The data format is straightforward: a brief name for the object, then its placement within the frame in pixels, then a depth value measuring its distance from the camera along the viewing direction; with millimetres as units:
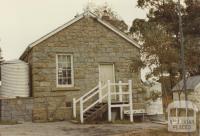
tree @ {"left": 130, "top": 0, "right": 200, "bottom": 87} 16672
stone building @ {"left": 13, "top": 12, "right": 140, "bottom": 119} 23625
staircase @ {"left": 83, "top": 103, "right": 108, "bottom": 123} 21891
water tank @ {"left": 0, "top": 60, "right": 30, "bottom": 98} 23719
